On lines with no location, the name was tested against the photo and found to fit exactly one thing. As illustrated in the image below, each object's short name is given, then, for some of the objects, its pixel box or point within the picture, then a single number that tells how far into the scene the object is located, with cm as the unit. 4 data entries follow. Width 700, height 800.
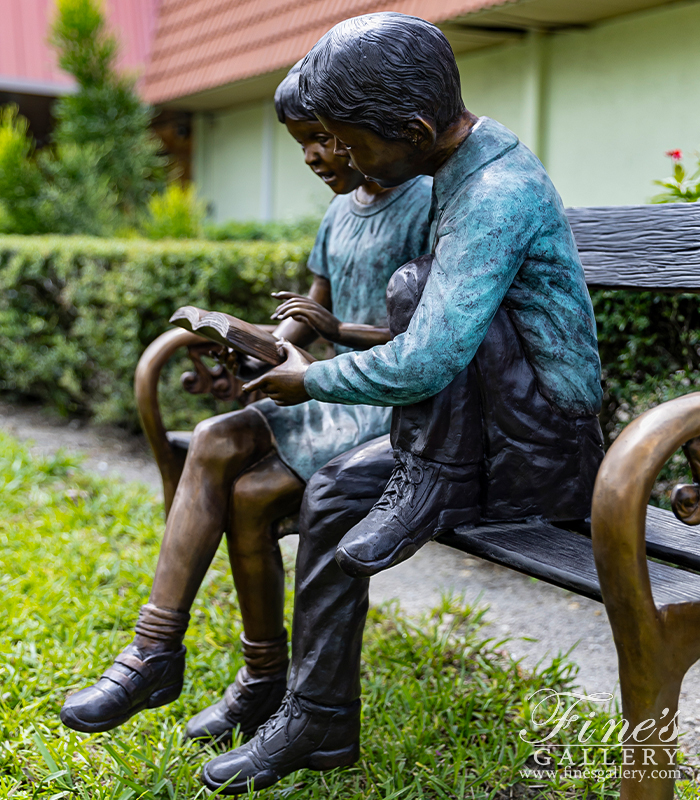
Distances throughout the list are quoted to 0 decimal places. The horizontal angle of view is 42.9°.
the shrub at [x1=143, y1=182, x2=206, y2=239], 692
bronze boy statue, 158
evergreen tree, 841
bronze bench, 126
